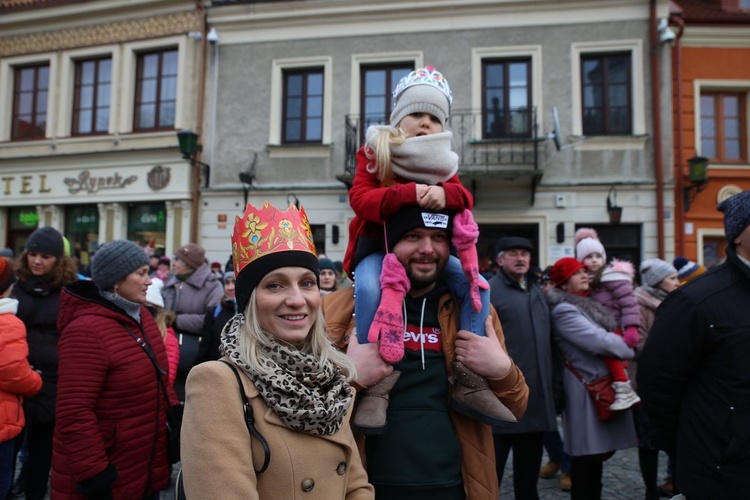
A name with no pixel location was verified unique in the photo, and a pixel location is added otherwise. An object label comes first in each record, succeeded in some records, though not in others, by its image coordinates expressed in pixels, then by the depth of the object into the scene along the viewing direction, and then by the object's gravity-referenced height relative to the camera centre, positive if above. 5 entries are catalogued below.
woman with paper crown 1.34 -0.33
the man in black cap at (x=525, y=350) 3.57 -0.49
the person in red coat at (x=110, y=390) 2.33 -0.56
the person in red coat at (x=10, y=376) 3.04 -0.62
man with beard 1.88 -0.39
